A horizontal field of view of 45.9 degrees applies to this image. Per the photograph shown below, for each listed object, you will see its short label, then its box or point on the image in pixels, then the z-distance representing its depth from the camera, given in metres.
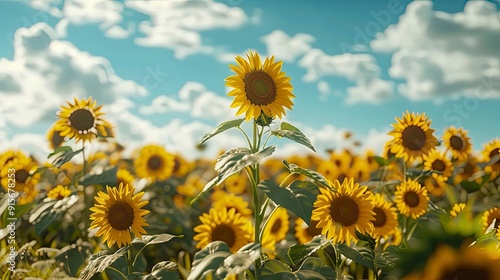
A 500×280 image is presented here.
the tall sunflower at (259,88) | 2.43
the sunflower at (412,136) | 3.72
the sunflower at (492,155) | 4.48
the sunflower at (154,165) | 5.73
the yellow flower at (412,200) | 3.49
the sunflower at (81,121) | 3.85
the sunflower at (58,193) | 4.23
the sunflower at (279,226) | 3.93
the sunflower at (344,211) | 2.53
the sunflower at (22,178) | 4.53
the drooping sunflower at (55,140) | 4.76
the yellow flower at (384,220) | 3.16
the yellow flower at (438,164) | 4.25
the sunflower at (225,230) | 3.09
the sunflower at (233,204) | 3.81
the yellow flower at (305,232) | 3.85
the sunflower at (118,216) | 2.53
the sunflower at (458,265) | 0.70
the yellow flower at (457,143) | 4.52
